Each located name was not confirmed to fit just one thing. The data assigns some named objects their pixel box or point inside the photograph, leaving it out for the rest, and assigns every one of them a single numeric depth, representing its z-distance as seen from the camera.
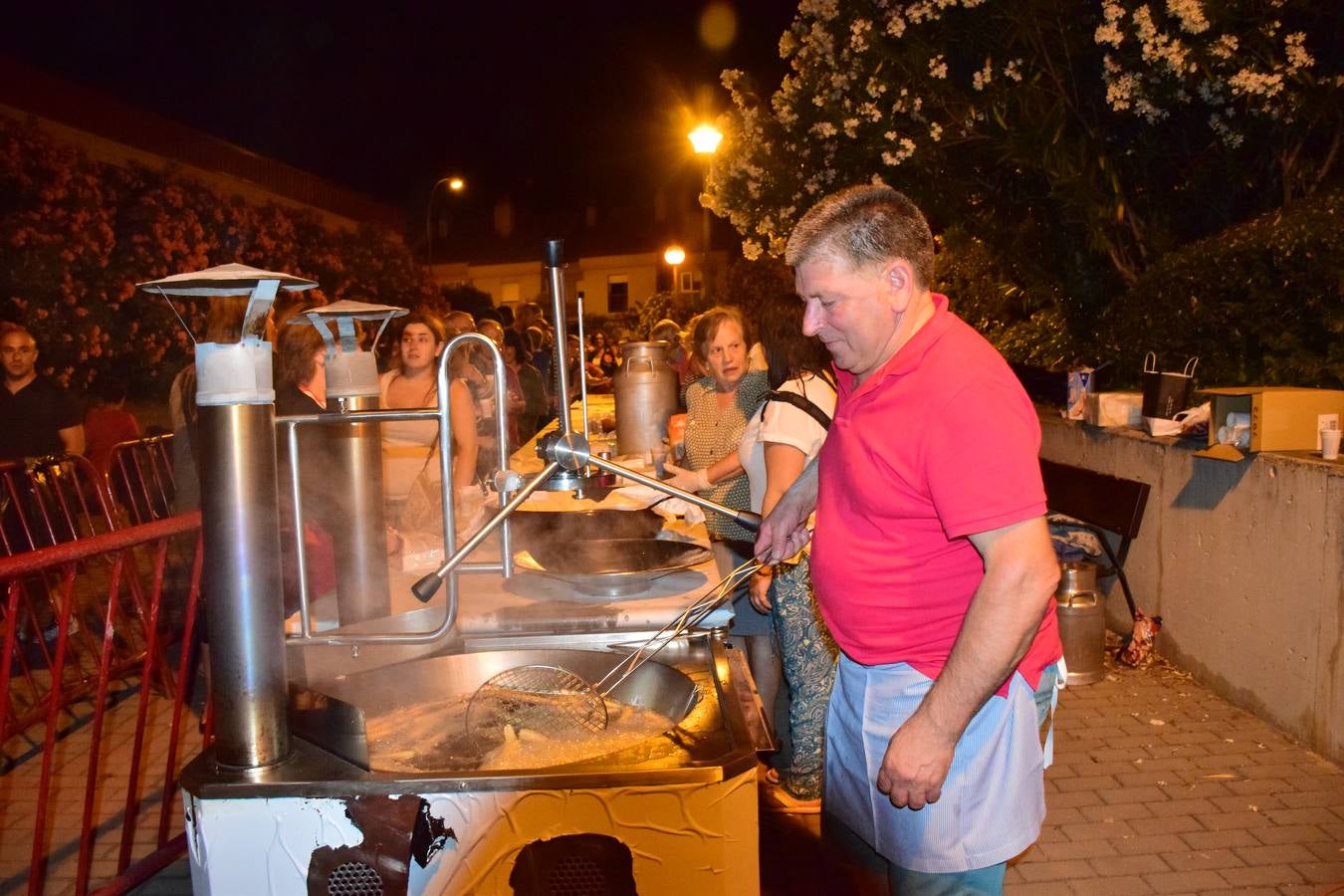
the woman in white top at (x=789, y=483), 3.80
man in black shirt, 6.93
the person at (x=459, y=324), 7.81
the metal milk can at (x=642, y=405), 6.94
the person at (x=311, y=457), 2.45
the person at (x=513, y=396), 8.07
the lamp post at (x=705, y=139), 11.25
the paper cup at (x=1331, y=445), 4.57
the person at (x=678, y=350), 9.46
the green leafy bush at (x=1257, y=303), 5.10
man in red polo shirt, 1.82
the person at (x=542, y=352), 11.12
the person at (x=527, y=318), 11.09
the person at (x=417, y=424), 4.43
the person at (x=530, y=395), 9.55
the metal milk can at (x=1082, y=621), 5.63
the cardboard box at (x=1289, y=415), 4.80
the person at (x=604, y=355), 15.52
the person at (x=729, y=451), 4.75
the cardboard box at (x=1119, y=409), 6.44
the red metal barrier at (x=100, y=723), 3.10
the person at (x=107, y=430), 7.77
